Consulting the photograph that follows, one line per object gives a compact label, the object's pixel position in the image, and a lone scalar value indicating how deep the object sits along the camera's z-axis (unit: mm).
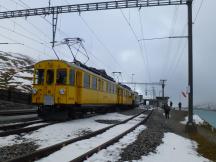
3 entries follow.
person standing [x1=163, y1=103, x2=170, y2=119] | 16530
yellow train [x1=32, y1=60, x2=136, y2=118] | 9877
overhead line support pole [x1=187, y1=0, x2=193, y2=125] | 10051
